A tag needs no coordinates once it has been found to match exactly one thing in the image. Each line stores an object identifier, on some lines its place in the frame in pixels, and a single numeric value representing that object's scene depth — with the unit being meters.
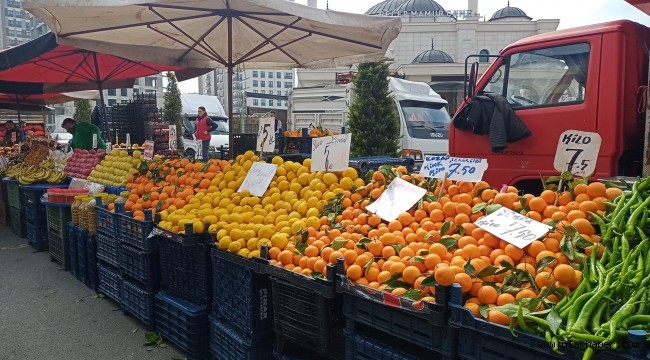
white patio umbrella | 4.64
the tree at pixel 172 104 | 22.86
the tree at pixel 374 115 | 12.93
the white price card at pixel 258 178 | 4.20
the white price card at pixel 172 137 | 7.00
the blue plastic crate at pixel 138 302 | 4.27
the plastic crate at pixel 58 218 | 6.14
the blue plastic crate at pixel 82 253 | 5.62
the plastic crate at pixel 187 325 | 3.73
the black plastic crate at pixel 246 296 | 3.19
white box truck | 11.02
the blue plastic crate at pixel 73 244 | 5.86
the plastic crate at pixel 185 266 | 3.74
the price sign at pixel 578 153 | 2.93
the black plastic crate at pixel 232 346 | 3.24
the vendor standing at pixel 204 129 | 13.36
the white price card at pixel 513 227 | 2.44
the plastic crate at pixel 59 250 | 6.18
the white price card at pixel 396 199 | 3.20
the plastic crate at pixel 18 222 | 8.14
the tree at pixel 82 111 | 30.94
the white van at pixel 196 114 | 18.08
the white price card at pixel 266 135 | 4.90
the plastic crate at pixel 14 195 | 7.95
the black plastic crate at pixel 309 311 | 2.71
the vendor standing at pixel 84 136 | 9.88
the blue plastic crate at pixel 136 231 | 4.24
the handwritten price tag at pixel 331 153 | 3.88
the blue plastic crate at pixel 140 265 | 4.27
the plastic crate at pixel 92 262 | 5.43
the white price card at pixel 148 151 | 5.99
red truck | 4.10
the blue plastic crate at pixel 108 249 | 4.80
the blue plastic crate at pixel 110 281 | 4.85
